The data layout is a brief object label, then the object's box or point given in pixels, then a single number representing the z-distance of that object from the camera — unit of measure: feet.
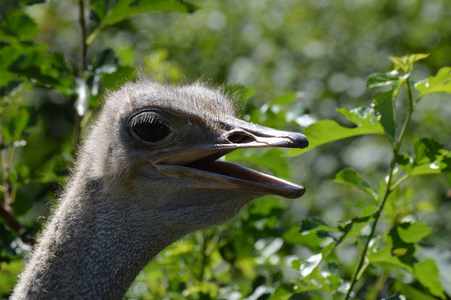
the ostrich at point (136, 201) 15.85
